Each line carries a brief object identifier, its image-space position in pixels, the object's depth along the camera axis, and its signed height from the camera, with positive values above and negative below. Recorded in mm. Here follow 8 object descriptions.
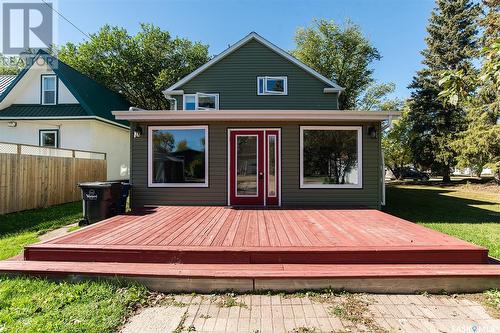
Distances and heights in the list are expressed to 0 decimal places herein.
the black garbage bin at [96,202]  5766 -674
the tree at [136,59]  20656 +8702
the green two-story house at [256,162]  7020 +193
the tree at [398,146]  22516 +2143
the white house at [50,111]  12188 +2678
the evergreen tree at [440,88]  19141 +6185
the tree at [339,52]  22859 +9942
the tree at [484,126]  14399 +2631
